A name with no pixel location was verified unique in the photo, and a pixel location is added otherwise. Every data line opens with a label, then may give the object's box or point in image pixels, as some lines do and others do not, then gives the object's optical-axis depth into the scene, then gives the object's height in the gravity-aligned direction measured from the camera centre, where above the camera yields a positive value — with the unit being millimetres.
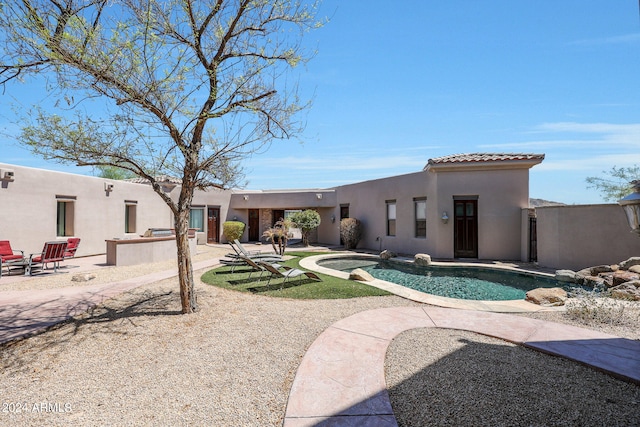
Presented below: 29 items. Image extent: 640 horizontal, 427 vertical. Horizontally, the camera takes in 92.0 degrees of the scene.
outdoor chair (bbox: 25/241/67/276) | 9891 -1180
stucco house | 11773 +387
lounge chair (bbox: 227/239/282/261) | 10595 -1359
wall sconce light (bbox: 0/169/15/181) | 11071 +1623
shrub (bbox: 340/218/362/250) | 17688 -757
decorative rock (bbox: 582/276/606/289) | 8539 -1784
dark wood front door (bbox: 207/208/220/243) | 21547 -418
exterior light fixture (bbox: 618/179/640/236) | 3039 +124
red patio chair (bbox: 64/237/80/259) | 11219 -1020
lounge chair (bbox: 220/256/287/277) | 10580 -1544
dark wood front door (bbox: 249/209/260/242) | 23359 -455
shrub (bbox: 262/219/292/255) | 14431 -671
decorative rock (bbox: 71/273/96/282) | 9141 -1741
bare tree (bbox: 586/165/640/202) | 17734 +2223
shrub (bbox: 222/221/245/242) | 20909 -681
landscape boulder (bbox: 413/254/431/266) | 12328 -1652
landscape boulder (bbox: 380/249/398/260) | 14063 -1658
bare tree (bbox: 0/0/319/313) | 4609 +2436
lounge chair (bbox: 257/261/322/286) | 8102 -1433
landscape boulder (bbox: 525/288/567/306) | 6696 -1737
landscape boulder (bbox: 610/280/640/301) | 6677 -1610
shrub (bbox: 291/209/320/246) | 19328 -70
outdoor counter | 11875 -1284
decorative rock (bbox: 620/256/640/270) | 8595 -1248
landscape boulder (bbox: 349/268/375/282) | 8998 -1694
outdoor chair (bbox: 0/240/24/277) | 9642 -1197
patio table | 9544 -1393
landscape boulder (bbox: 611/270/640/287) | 7695 -1480
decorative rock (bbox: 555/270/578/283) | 9203 -1745
